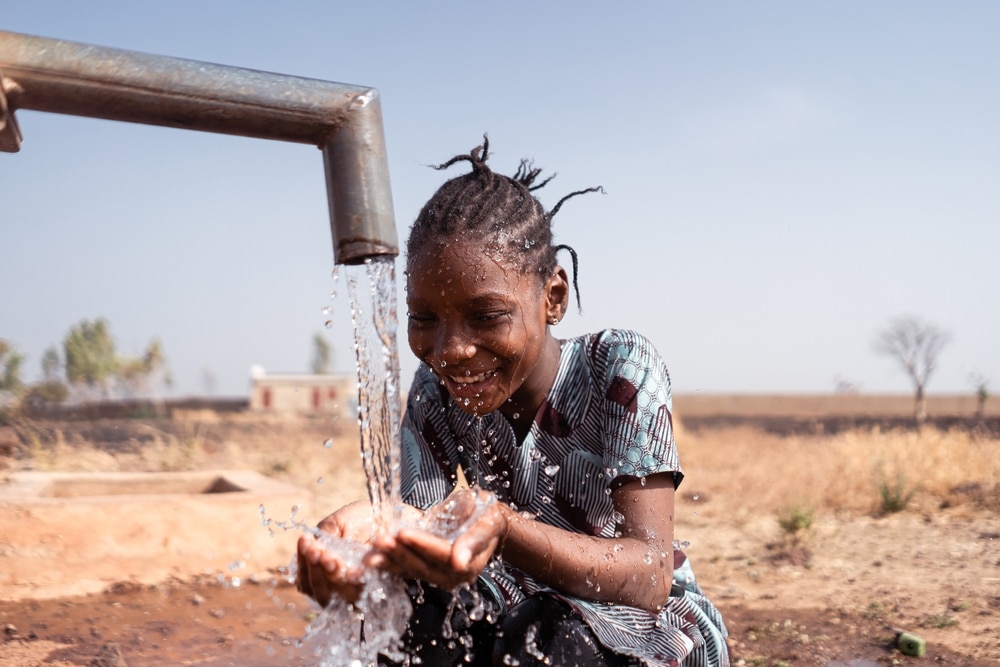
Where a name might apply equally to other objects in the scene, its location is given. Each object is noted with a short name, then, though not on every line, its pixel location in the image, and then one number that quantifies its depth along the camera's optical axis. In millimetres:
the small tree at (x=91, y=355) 42000
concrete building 38838
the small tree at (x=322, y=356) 56662
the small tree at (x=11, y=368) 30750
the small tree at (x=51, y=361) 39094
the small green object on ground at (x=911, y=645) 2866
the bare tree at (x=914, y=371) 32725
